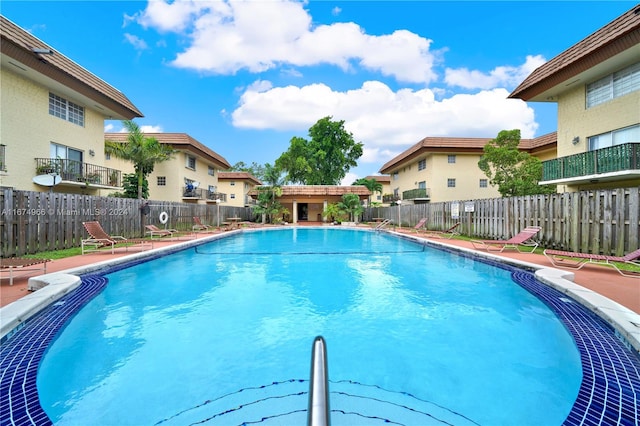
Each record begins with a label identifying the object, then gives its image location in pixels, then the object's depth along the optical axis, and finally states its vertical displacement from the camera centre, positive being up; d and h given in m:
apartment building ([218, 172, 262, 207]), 38.31 +3.01
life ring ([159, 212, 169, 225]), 16.84 -0.36
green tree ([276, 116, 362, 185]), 43.53 +8.15
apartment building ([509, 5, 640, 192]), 11.07 +4.46
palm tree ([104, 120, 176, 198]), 20.38 +4.04
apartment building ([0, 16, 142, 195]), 12.33 +4.51
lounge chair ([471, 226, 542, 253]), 9.99 -1.28
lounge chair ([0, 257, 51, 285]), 5.60 -0.96
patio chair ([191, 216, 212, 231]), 20.54 -1.04
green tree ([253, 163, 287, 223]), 28.77 +1.72
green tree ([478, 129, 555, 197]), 18.00 +2.59
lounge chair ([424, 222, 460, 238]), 16.42 -1.35
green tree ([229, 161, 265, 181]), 71.31 +9.85
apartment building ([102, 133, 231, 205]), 24.17 +3.39
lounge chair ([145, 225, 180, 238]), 13.65 -0.91
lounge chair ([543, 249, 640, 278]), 6.53 -1.34
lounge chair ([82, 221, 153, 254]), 10.05 -0.91
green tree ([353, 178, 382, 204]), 39.28 +3.20
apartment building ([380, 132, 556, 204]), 24.92 +3.58
